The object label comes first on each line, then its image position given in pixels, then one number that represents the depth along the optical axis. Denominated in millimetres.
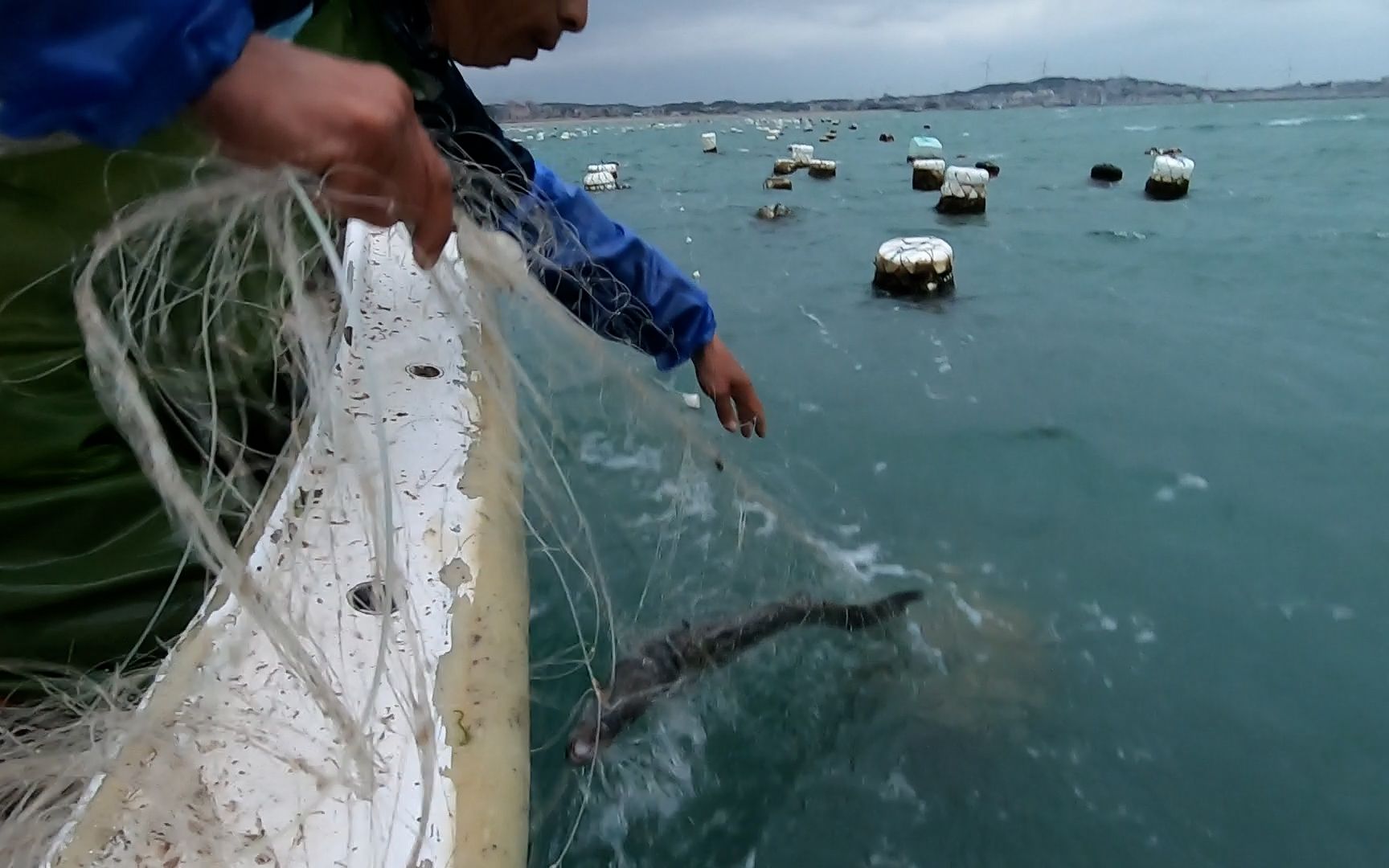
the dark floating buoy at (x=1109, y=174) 17188
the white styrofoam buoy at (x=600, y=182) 18391
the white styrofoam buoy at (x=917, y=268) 7839
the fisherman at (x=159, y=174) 481
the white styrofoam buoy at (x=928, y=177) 16484
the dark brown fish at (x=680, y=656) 2340
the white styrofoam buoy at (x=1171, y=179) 14227
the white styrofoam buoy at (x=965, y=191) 12758
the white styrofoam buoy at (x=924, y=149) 23625
